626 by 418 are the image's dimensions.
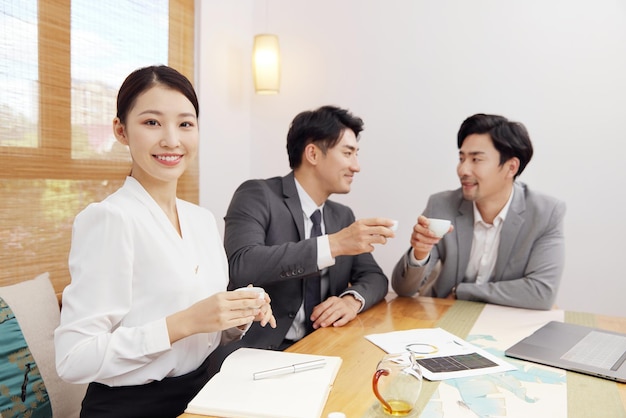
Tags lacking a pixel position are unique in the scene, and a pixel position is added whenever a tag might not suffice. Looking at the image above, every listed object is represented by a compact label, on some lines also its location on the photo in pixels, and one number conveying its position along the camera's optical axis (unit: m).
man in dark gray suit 1.75
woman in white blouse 1.10
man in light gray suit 2.06
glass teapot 1.01
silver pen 1.12
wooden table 1.09
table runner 1.06
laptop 1.29
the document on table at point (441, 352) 1.24
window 1.90
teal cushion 1.44
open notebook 0.99
